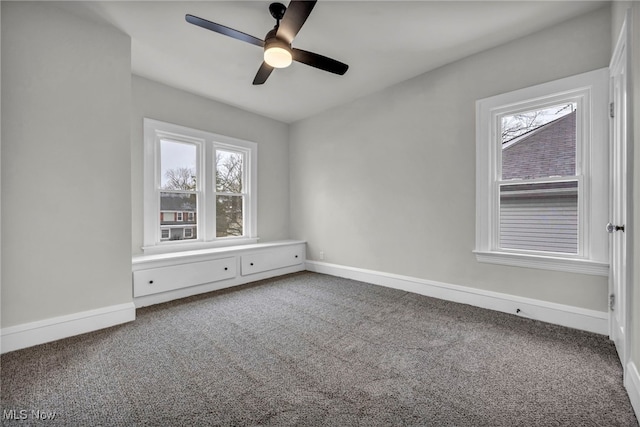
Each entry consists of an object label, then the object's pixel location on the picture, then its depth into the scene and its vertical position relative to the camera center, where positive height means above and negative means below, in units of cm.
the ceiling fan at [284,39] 185 +130
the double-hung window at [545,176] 233 +33
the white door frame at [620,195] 162 +11
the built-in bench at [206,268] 307 -72
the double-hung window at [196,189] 356 +34
